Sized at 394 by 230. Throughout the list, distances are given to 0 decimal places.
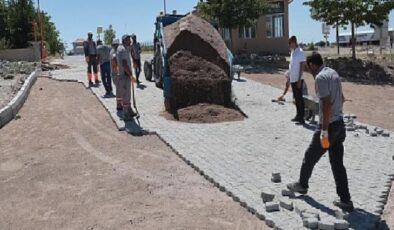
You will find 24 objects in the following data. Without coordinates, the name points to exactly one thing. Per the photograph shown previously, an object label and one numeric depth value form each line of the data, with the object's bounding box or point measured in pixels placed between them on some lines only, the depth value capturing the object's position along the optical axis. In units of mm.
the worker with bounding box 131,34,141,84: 18828
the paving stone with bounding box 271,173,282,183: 7035
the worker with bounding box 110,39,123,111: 12094
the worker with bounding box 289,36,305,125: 10859
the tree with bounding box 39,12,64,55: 55144
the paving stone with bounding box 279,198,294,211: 5934
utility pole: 34375
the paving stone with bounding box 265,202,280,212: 5902
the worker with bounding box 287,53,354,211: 5684
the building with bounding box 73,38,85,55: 73875
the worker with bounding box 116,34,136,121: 11562
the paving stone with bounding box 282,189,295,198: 6388
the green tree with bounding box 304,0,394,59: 27328
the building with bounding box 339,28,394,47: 63125
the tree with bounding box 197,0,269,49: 27984
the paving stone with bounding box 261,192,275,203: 6160
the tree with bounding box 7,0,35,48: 38875
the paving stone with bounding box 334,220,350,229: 5254
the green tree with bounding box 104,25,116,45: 75688
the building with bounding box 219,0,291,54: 35156
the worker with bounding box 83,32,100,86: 18141
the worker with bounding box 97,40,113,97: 15508
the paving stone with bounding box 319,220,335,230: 5209
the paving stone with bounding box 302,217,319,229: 5318
